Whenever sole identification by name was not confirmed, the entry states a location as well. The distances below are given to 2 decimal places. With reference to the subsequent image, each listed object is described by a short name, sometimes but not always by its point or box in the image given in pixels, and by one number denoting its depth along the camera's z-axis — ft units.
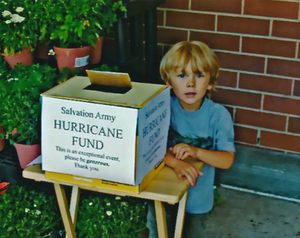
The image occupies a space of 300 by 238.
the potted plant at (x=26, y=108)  7.13
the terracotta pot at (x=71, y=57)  7.88
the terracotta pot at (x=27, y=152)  7.41
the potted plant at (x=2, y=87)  7.36
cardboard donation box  5.65
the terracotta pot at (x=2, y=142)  8.21
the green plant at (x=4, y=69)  7.93
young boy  7.28
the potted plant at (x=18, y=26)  7.73
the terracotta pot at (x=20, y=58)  8.23
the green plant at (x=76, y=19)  7.53
